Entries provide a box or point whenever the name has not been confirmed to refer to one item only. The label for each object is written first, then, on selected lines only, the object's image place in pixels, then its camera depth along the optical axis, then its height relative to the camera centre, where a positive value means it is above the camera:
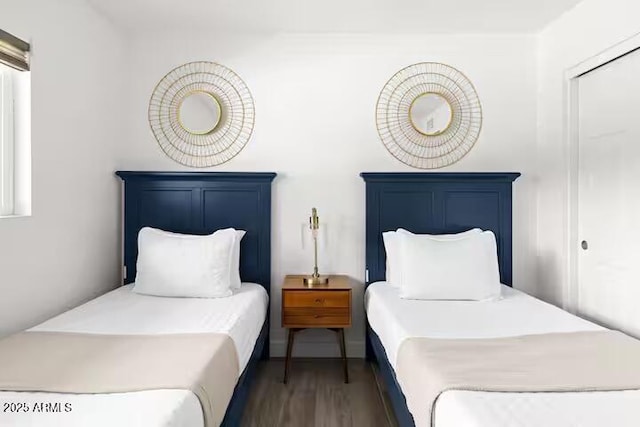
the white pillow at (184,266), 2.74 -0.31
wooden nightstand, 2.89 -0.60
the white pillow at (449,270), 2.70 -0.34
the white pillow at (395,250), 3.00 -0.24
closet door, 2.38 +0.12
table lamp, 3.02 -0.29
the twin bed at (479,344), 1.32 -0.54
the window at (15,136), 2.21 +0.40
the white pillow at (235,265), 2.95 -0.33
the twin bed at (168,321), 1.27 -0.52
